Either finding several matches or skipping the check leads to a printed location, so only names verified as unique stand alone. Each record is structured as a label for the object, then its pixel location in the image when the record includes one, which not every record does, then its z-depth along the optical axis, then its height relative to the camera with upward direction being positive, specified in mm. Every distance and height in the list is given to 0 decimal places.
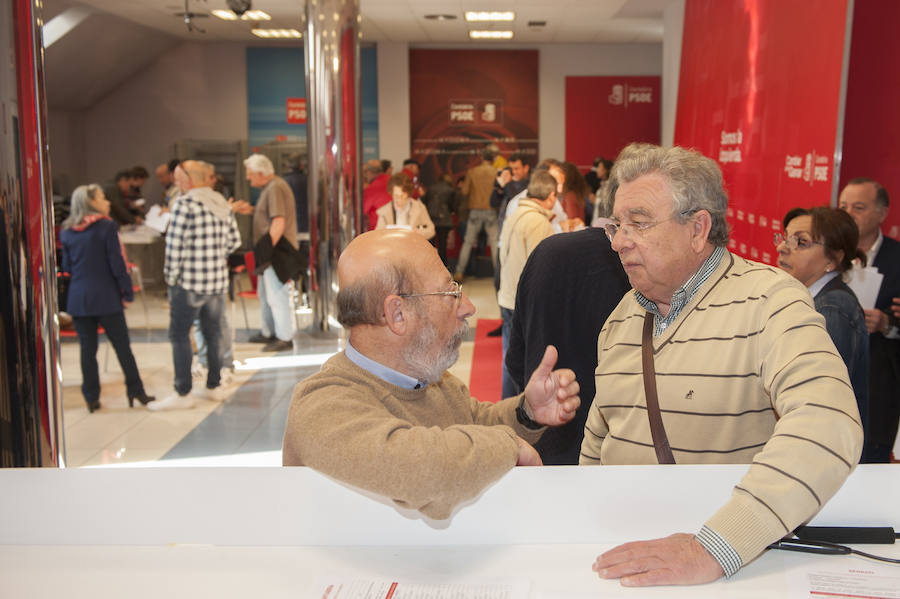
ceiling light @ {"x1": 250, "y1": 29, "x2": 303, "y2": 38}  14297 +2236
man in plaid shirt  5809 -698
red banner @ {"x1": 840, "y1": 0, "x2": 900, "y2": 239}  5000 +394
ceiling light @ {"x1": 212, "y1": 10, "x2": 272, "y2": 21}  12665 +2254
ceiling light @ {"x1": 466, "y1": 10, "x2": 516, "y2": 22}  12328 +2220
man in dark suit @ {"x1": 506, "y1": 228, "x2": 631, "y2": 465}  2594 -433
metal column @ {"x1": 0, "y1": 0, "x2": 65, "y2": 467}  2207 -284
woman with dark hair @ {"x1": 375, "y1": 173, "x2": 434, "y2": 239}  8086 -465
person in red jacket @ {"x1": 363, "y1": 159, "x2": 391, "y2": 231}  9202 -380
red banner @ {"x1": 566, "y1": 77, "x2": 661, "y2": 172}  15547 +943
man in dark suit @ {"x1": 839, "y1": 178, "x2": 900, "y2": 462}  3656 -781
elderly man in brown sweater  1298 -436
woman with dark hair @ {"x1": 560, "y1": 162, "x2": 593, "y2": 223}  6375 -219
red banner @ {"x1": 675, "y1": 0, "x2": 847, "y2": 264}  4953 +467
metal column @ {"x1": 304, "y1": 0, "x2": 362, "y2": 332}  6609 +331
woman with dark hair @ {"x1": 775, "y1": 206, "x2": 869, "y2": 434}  2793 -348
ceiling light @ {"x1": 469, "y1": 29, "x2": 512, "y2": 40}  14172 +2226
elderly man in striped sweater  1270 -398
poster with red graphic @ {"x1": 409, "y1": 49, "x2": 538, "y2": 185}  15547 +1209
